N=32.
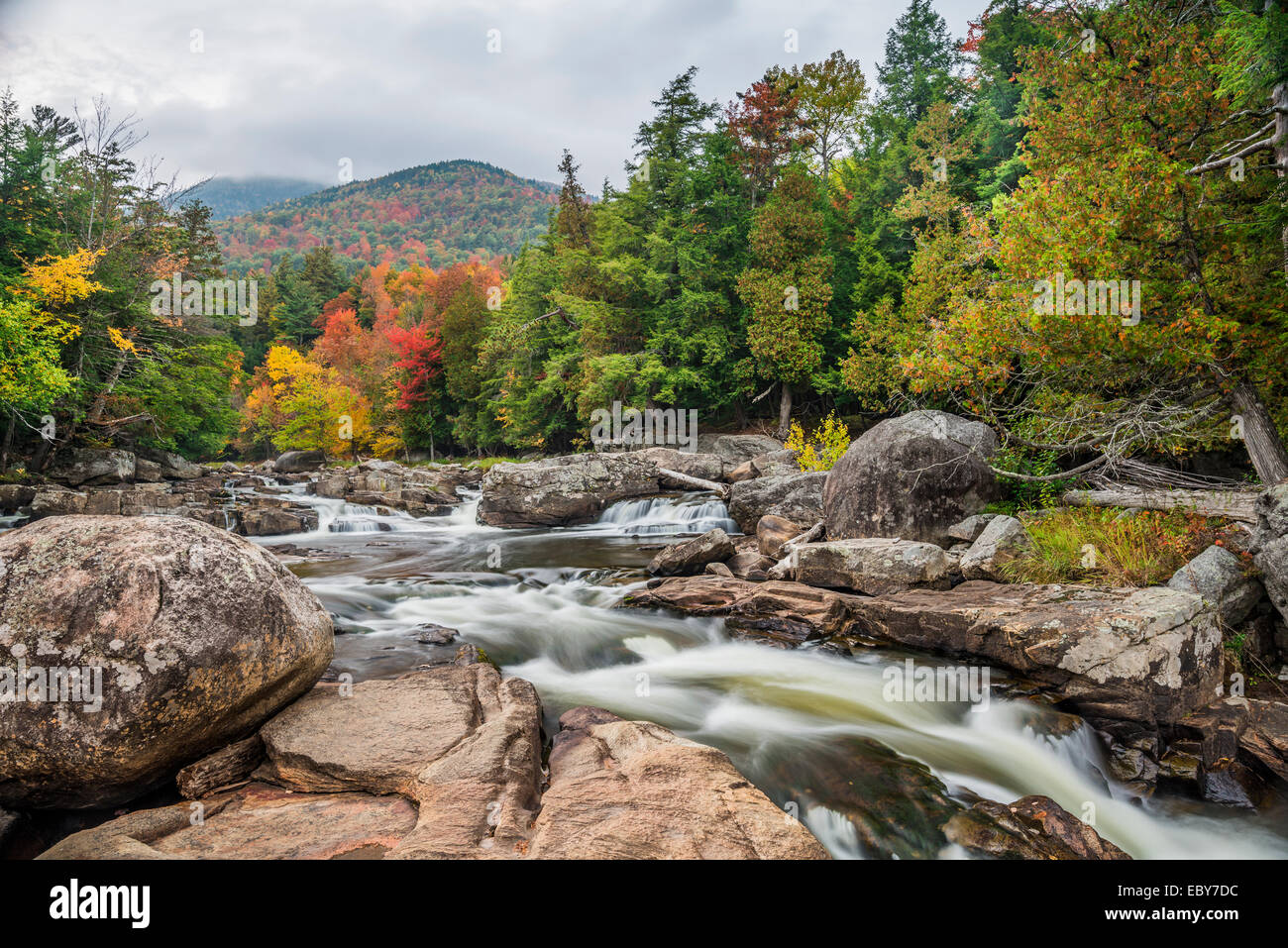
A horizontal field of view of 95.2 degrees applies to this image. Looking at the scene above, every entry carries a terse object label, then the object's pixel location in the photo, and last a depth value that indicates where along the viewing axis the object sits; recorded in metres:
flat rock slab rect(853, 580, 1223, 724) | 5.42
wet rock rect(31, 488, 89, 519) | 16.34
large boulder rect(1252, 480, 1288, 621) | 6.05
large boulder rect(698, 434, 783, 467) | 24.94
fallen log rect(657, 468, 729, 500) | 17.80
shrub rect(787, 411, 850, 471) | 17.56
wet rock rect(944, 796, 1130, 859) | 3.75
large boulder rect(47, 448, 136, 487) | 21.44
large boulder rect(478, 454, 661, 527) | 17.92
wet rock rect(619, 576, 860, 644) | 7.80
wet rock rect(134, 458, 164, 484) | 24.05
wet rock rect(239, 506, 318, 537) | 17.19
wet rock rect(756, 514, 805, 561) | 11.52
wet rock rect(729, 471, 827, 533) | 13.87
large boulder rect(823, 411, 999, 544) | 10.35
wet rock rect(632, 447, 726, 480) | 19.36
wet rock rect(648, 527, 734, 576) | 10.70
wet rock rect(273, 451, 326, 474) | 37.69
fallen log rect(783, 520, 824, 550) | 11.34
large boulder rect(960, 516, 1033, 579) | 8.08
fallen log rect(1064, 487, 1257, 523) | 7.17
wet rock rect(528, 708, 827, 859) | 2.87
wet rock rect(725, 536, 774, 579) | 10.26
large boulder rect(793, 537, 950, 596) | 8.14
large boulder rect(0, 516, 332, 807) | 3.52
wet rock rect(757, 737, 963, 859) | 4.05
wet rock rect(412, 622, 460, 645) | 7.05
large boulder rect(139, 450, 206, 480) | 26.12
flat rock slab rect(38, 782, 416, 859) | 2.98
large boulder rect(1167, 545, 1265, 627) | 6.31
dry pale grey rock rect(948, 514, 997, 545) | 9.76
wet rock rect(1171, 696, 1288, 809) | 4.66
